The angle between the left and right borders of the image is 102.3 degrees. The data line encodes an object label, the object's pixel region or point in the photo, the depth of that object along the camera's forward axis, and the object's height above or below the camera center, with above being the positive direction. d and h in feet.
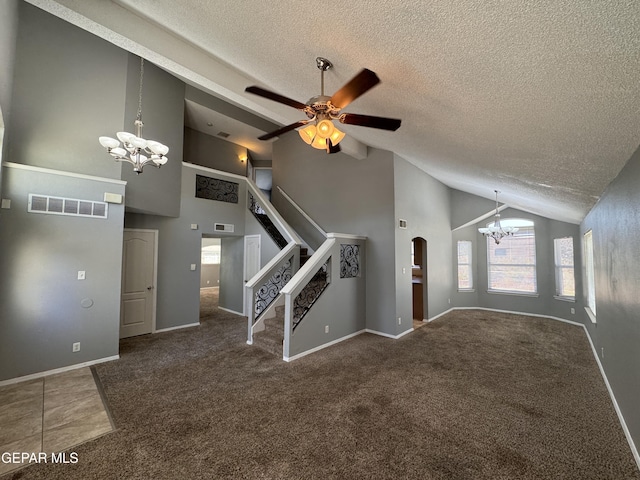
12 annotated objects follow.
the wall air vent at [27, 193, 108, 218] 10.78 +2.07
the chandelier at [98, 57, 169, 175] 9.68 +4.16
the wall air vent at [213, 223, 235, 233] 19.69 +2.03
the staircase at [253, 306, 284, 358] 13.18 -4.49
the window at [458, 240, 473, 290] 24.69 -1.18
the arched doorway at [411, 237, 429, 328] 19.76 -2.49
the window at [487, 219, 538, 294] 22.53 -0.66
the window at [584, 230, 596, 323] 15.00 -1.05
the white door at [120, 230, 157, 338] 15.85 -1.87
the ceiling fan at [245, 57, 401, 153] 6.53 +3.86
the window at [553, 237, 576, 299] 20.06 -1.07
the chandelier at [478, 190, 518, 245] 20.70 +1.88
